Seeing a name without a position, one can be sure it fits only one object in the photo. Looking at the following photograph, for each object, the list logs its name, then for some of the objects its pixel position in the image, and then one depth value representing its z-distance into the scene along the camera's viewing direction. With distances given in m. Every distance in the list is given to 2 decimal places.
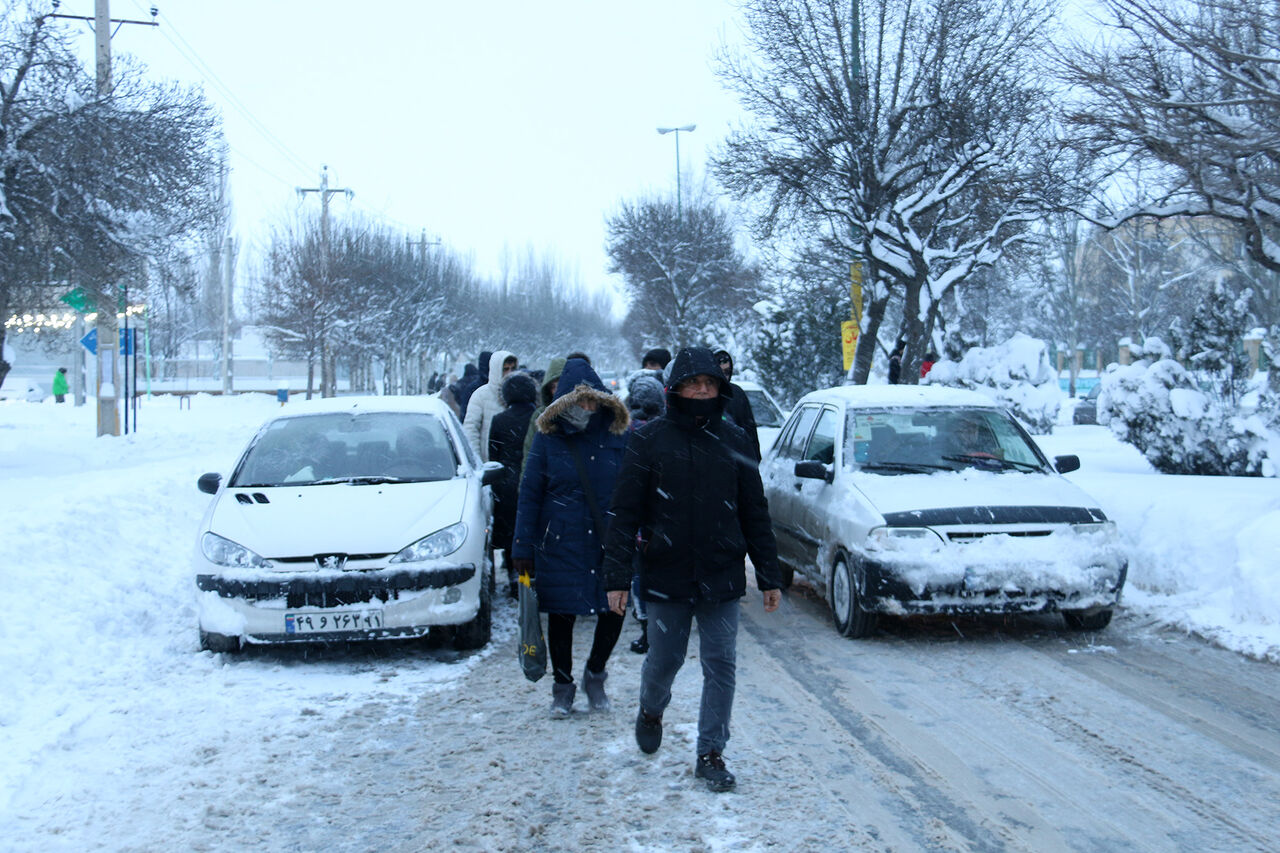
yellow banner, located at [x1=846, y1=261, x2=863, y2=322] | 20.56
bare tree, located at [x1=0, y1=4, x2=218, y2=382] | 13.73
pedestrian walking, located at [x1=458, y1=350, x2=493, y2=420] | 11.28
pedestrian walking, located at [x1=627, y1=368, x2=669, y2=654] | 7.13
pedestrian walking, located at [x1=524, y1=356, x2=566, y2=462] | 7.14
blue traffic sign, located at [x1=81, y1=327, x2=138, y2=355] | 20.21
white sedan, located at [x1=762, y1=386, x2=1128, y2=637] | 6.93
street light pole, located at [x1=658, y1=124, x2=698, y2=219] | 46.22
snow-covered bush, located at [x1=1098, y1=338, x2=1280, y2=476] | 13.02
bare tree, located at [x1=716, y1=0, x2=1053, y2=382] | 16.25
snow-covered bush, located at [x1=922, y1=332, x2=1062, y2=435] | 19.88
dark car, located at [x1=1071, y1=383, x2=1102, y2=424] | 29.70
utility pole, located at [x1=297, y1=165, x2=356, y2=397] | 34.94
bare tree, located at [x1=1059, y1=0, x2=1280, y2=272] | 9.01
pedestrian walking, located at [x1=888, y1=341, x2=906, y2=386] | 22.54
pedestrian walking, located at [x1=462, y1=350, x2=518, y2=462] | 10.24
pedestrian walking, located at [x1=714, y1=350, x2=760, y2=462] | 8.71
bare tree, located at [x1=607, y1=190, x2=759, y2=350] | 48.88
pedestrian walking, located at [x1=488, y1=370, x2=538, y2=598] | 8.61
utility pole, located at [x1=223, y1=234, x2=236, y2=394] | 48.59
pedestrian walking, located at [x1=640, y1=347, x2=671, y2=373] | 10.54
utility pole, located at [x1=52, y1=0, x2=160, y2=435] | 18.80
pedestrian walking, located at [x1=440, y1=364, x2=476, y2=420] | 13.46
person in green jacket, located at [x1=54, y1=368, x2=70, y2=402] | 45.53
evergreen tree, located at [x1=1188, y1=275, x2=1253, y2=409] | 14.92
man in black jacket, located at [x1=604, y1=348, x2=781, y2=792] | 4.50
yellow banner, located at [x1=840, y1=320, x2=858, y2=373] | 19.52
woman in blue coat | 5.50
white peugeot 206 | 6.46
